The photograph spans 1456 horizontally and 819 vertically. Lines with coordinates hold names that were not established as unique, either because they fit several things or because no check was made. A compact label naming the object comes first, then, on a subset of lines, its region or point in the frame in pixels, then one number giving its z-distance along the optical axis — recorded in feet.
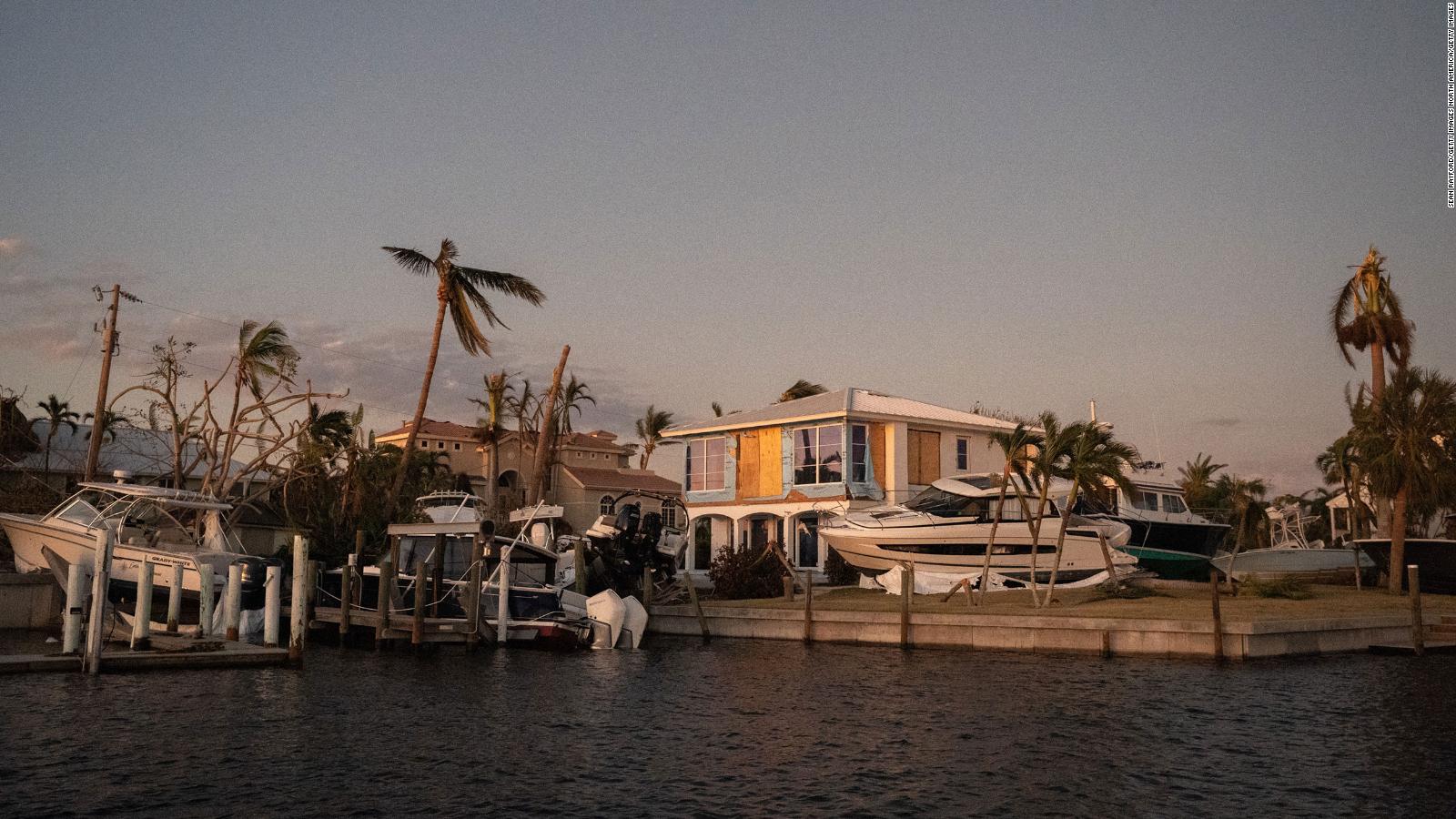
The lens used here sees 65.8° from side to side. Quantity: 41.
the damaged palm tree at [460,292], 119.34
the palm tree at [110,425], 149.62
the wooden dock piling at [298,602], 71.97
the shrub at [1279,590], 103.96
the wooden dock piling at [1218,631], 73.87
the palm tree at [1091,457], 85.66
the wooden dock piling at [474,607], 88.63
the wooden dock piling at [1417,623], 78.23
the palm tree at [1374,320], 117.19
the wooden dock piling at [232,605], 76.02
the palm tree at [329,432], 125.22
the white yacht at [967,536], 106.52
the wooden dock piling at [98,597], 64.34
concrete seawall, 75.36
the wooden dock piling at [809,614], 90.09
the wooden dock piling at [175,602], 83.76
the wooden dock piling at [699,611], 97.54
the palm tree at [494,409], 203.41
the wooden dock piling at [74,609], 68.13
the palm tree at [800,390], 203.41
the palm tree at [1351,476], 121.19
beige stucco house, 223.92
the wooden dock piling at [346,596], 91.81
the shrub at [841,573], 121.39
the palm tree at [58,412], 178.70
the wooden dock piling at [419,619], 86.83
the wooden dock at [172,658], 65.19
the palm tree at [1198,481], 203.72
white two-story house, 127.75
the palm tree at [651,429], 273.54
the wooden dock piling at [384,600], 87.30
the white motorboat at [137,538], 93.04
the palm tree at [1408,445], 104.12
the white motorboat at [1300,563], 119.14
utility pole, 114.42
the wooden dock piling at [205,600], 77.51
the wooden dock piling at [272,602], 74.54
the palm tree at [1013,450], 91.15
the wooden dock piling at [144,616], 72.84
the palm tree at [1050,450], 86.89
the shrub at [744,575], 112.78
